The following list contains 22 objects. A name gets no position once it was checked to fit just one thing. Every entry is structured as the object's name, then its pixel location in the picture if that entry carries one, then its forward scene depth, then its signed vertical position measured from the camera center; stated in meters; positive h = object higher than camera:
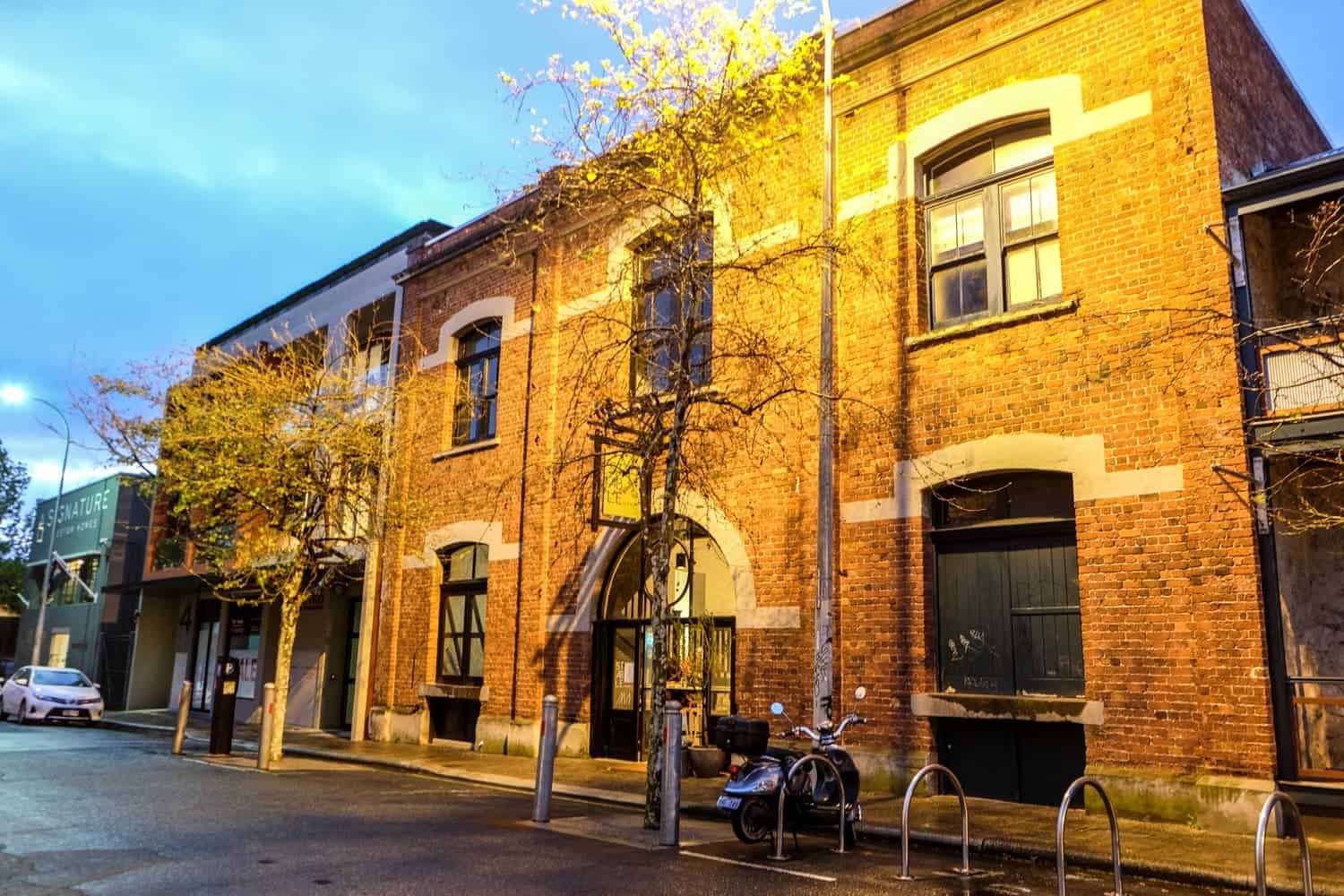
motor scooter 8.40 -1.07
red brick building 9.77 +2.37
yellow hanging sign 13.84 +2.20
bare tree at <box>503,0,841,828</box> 10.23 +4.88
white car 23.56 -1.37
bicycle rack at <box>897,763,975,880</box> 6.93 -1.25
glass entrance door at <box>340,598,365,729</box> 22.64 -0.30
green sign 34.34 +4.31
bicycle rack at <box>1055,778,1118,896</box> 6.06 -1.02
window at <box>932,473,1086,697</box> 10.83 +0.82
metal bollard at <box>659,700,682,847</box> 8.43 -1.08
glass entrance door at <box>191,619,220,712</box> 28.61 -0.58
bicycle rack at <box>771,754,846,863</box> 7.91 -1.05
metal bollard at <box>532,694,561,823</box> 9.52 -1.04
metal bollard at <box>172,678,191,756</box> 15.98 -1.34
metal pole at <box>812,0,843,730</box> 10.45 +2.04
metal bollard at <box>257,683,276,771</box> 13.95 -1.16
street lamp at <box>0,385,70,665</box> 34.47 +1.07
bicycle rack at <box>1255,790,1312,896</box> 5.30 -0.96
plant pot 11.94 -1.26
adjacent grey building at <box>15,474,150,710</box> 32.16 +1.94
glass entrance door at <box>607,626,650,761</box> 14.93 -0.61
